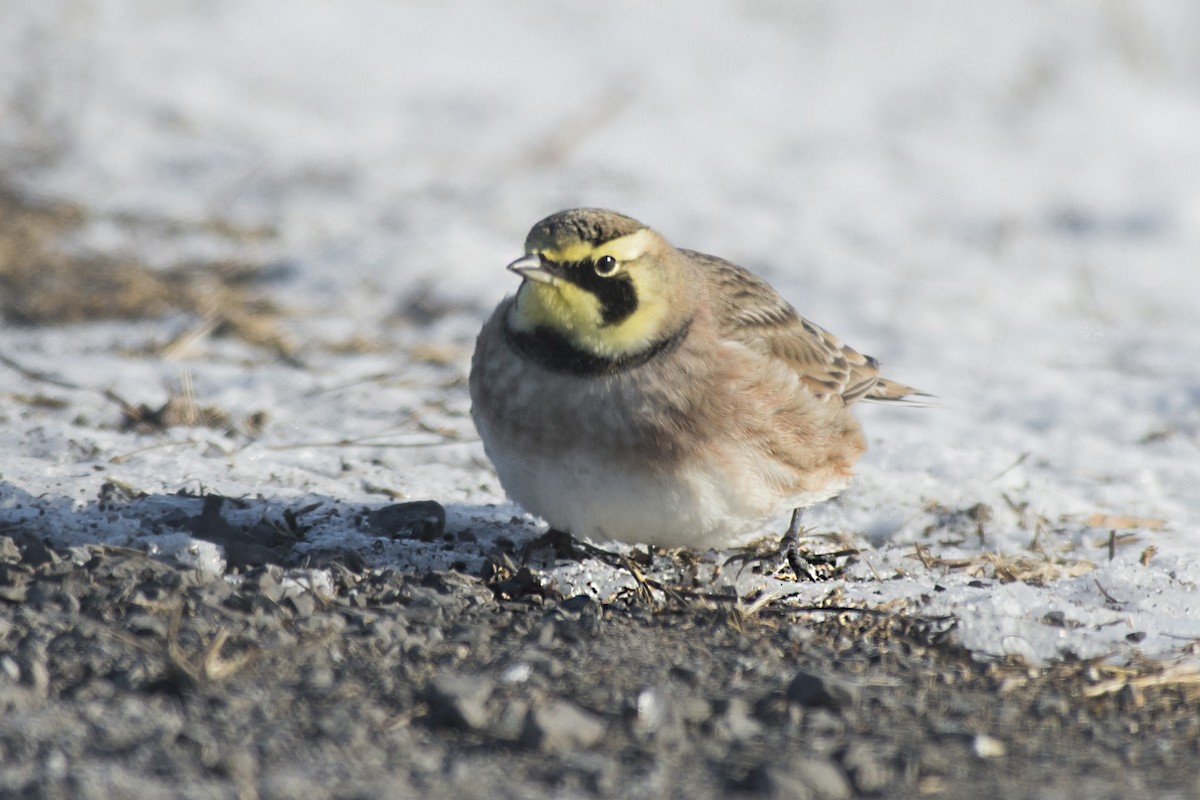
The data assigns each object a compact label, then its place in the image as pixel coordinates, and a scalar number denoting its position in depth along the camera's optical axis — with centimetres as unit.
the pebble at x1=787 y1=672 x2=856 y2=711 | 762
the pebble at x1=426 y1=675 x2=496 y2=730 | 714
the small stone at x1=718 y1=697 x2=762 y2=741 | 725
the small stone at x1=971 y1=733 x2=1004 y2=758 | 720
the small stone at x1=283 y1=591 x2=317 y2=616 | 863
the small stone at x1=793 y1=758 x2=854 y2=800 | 661
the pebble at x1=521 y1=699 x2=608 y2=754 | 696
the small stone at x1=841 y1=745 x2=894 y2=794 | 674
